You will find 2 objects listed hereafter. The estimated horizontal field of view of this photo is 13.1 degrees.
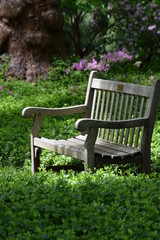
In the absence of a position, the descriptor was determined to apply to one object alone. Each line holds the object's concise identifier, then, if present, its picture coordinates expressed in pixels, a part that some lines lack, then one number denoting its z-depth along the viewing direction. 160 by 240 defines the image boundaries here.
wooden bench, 6.42
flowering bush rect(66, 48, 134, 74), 13.62
